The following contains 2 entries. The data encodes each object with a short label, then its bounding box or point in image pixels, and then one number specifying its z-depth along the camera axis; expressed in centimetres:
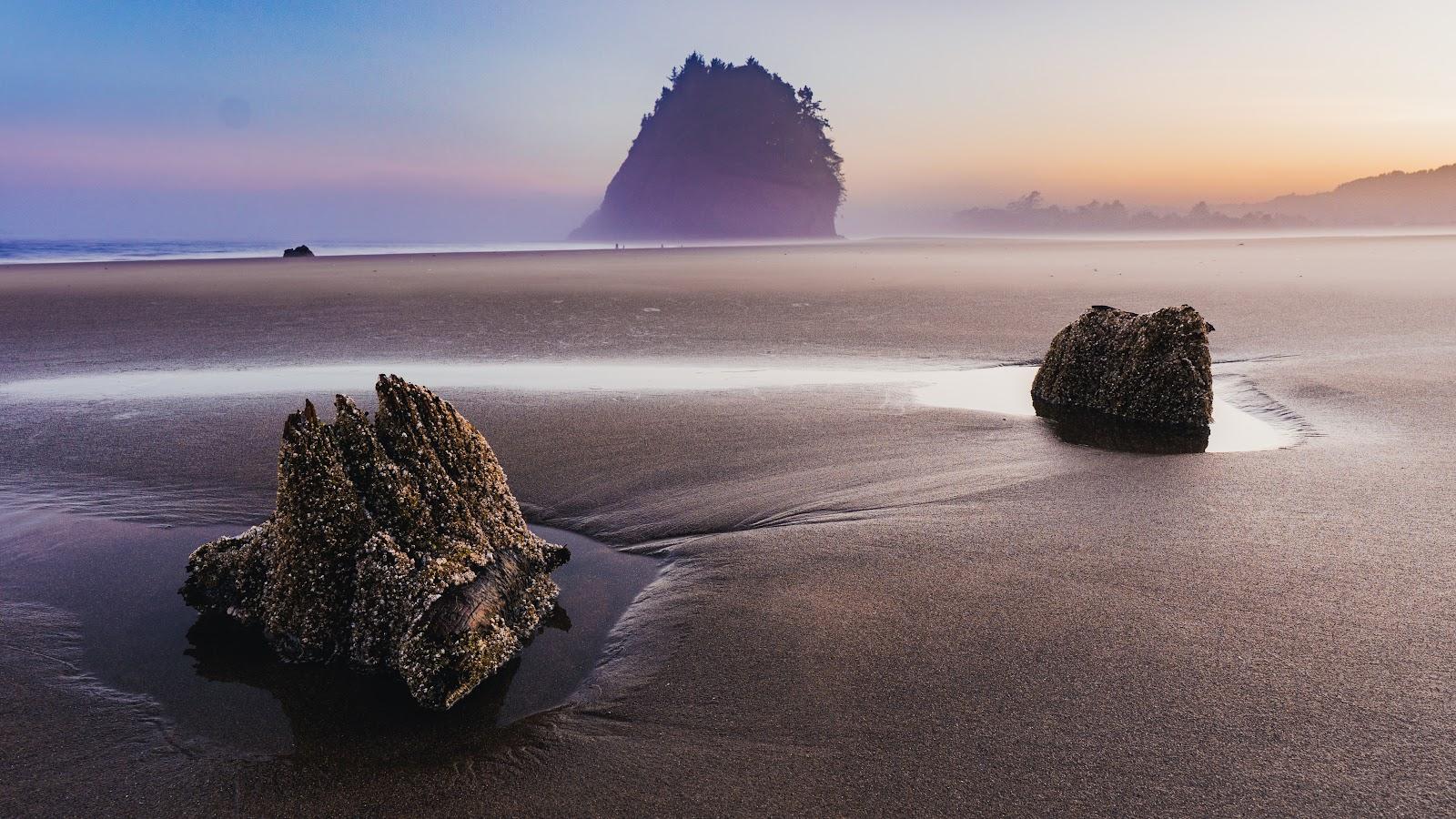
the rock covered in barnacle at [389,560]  344
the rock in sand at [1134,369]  759
